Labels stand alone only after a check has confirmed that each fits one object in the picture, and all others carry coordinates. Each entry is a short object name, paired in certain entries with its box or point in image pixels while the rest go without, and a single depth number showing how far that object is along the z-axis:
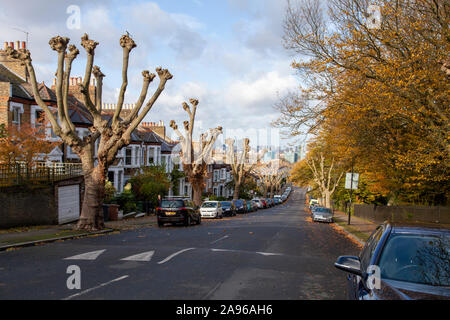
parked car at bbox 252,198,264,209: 63.56
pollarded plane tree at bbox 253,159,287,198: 100.75
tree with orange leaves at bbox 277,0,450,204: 13.97
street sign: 28.42
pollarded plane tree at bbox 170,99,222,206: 38.22
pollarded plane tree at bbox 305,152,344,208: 56.19
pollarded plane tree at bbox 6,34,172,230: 18.66
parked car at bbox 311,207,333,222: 33.84
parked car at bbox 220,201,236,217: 41.62
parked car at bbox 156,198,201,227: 24.81
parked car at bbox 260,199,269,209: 68.41
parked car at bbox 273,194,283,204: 93.34
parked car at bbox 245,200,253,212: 53.27
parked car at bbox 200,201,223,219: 35.25
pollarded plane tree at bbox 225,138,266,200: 63.19
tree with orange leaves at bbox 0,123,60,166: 22.56
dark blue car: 4.33
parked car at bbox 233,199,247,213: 49.00
